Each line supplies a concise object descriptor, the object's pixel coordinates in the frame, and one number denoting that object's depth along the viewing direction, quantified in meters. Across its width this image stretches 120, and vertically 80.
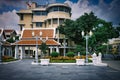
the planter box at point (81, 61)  8.36
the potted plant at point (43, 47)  10.49
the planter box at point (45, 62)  8.32
